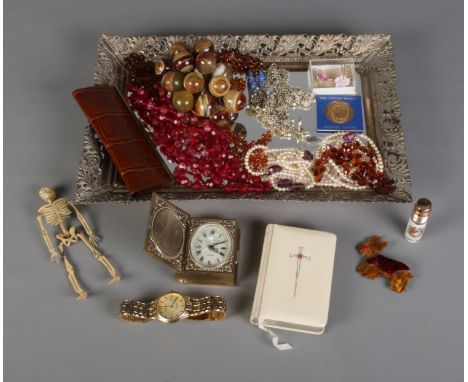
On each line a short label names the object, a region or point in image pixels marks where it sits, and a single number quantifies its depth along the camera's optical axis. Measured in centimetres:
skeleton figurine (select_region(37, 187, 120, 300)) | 59
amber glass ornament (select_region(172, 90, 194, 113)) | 63
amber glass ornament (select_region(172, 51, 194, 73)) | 63
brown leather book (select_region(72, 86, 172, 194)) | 59
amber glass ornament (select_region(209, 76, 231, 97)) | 62
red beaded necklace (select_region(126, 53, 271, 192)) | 61
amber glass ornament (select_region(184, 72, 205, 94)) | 62
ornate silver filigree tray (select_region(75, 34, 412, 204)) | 60
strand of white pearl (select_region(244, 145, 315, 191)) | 62
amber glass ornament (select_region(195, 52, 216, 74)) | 63
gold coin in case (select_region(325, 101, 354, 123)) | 65
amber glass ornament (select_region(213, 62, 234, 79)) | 63
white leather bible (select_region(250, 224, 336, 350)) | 52
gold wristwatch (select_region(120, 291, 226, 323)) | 54
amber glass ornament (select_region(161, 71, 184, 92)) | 63
